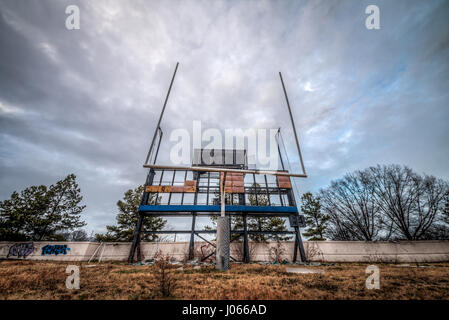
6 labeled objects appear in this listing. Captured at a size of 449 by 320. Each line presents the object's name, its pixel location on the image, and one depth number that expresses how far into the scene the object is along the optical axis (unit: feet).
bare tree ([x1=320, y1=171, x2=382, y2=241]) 66.86
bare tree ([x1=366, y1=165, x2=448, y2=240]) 59.92
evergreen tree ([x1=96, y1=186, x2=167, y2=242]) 67.92
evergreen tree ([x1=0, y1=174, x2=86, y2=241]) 63.16
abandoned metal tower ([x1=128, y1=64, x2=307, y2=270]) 40.70
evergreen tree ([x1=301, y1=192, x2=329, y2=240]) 72.02
